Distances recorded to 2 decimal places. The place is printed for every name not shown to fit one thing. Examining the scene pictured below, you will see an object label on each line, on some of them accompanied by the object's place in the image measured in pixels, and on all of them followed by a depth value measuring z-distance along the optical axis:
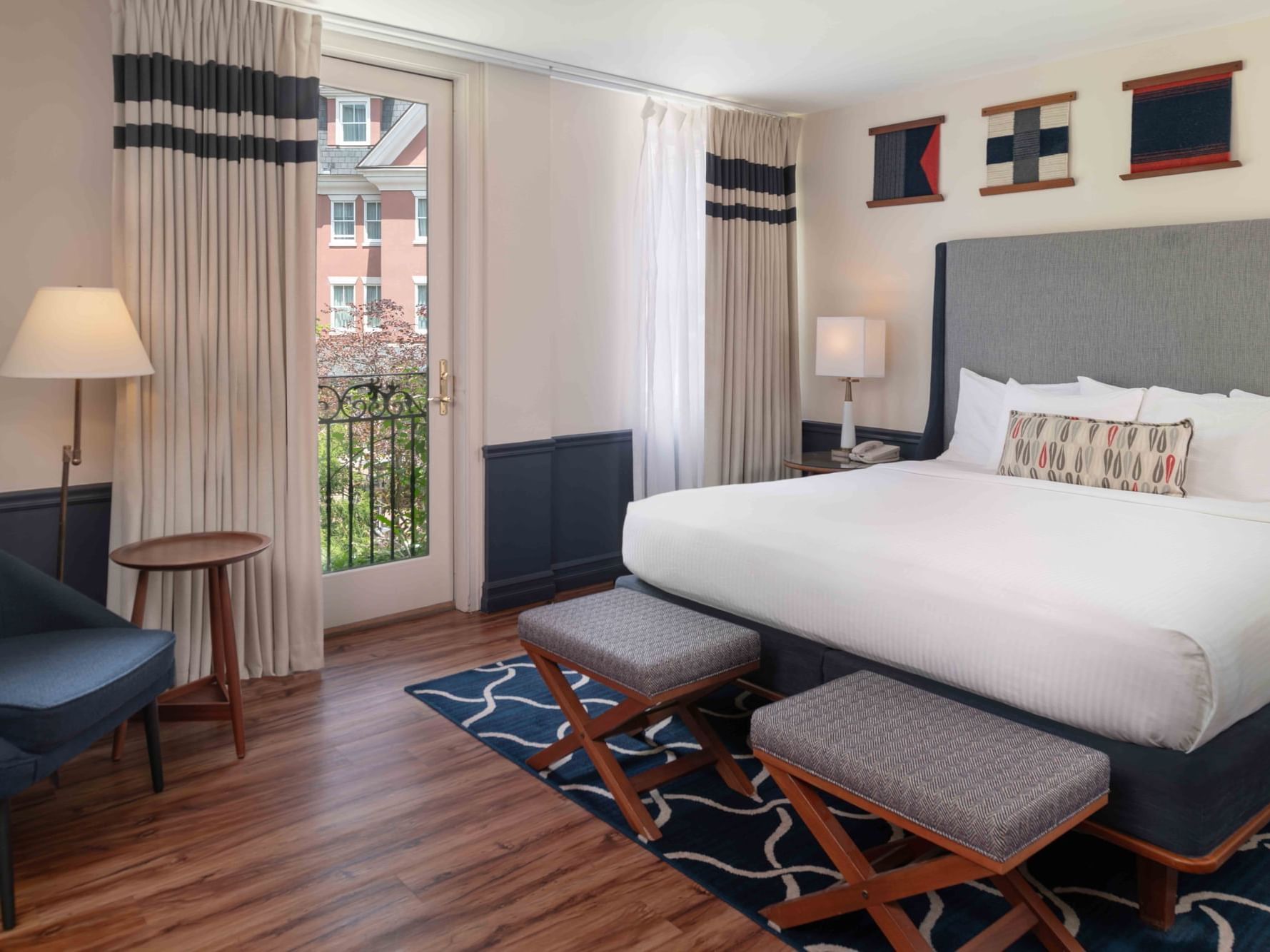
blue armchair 2.18
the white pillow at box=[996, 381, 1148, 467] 3.84
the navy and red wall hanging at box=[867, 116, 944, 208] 4.82
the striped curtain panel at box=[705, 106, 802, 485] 5.03
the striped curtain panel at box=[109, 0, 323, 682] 3.29
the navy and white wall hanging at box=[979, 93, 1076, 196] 4.32
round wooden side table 2.96
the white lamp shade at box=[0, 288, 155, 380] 2.87
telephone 4.84
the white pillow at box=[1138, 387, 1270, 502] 3.41
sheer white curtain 4.88
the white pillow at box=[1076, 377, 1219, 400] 4.05
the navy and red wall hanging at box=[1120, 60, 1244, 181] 3.85
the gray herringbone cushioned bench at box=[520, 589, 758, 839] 2.58
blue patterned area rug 2.17
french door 4.01
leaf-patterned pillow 3.49
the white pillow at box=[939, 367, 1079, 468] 4.39
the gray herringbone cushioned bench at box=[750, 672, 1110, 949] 1.83
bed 2.12
